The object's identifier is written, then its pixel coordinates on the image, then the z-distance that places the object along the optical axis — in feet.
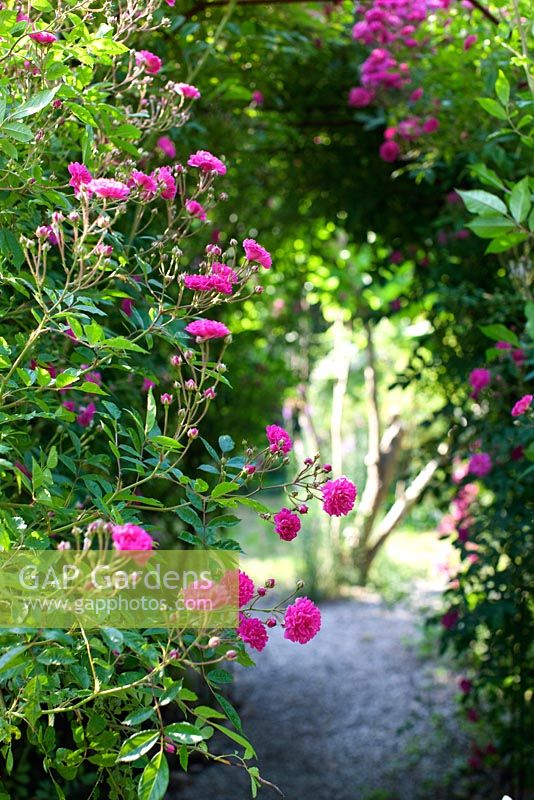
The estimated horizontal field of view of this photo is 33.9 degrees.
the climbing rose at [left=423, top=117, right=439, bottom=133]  7.62
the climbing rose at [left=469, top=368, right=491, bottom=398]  7.43
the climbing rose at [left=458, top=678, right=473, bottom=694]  9.05
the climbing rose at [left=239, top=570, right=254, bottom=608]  3.57
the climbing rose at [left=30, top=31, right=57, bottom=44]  3.84
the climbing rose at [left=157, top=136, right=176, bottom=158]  6.14
